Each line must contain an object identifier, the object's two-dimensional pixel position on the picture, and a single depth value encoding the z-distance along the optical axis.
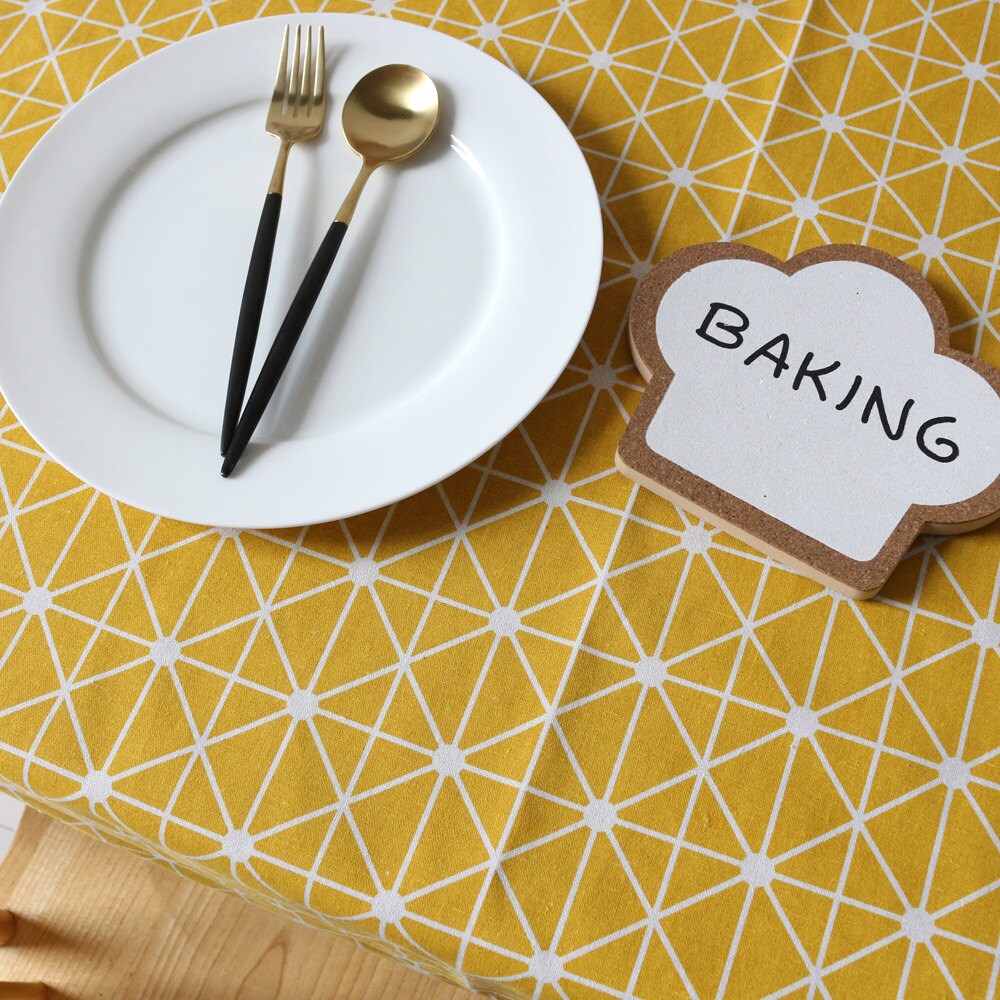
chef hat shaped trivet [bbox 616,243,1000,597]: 0.49
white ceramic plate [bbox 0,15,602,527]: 0.51
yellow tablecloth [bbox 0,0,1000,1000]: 0.45
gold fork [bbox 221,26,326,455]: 0.54
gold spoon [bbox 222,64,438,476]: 0.60
